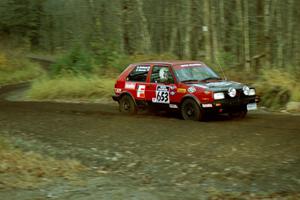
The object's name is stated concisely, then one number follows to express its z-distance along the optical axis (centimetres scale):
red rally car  1282
